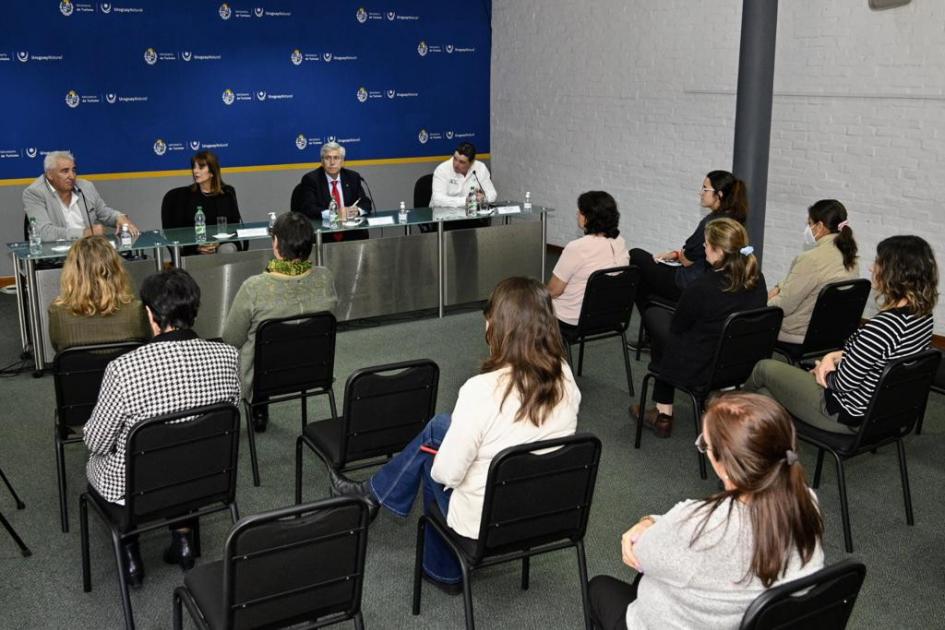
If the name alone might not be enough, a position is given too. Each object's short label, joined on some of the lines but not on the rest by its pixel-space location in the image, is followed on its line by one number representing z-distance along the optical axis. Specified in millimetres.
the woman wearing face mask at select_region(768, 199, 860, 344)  4641
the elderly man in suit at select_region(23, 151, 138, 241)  5801
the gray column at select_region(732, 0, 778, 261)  6023
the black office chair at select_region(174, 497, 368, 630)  2100
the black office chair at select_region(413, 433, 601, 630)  2494
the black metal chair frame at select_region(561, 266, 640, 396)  4789
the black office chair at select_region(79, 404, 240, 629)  2688
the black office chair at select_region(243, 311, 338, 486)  3727
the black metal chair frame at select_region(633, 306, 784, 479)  3871
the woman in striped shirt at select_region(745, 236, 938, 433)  3420
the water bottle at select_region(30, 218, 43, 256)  5328
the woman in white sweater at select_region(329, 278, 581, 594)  2582
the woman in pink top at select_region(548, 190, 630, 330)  5000
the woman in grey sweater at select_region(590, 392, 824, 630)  1873
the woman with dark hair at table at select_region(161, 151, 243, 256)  6352
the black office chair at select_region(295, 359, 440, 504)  3152
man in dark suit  6711
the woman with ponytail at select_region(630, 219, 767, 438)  4043
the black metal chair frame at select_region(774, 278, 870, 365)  4423
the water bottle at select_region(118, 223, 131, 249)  5583
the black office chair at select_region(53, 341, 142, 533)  3287
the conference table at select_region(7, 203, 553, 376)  5441
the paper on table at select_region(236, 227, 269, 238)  5929
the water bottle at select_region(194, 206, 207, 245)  5820
